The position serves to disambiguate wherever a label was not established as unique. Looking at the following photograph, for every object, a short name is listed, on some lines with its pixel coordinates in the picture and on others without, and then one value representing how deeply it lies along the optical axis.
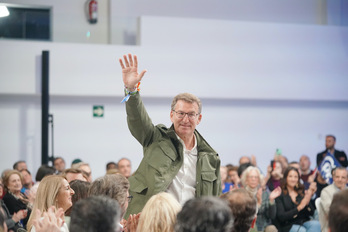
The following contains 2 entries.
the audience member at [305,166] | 10.76
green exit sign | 11.97
